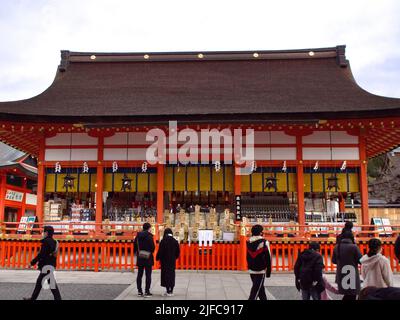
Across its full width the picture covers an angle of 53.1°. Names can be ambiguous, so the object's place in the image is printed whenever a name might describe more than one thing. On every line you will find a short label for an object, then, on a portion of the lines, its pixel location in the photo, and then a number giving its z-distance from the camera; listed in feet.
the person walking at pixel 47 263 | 23.17
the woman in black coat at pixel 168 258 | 27.30
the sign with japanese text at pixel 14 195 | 71.60
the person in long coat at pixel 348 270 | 20.71
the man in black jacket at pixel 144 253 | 27.61
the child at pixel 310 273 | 20.42
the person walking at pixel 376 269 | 17.22
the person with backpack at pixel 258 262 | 22.20
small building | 68.54
